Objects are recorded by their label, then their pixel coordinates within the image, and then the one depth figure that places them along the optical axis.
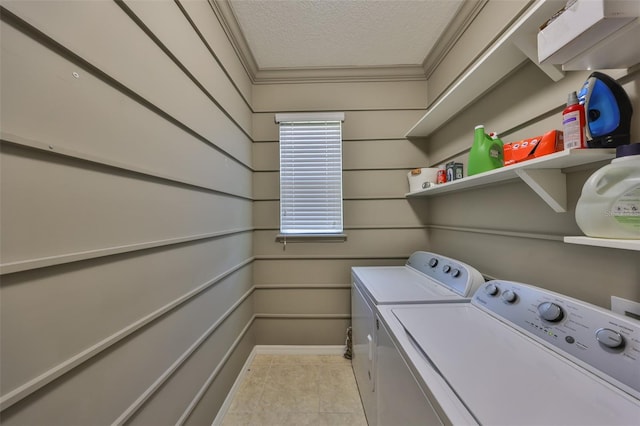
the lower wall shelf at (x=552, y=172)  0.72
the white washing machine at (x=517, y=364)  0.56
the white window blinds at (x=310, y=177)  2.20
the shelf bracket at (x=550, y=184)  0.92
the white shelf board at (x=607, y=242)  0.58
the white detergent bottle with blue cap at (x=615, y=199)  0.62
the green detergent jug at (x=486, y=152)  1.16
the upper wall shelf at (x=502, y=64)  0.85
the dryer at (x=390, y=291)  1.27
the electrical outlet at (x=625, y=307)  0.73
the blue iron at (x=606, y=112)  0.70
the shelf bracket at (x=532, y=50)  0.92
